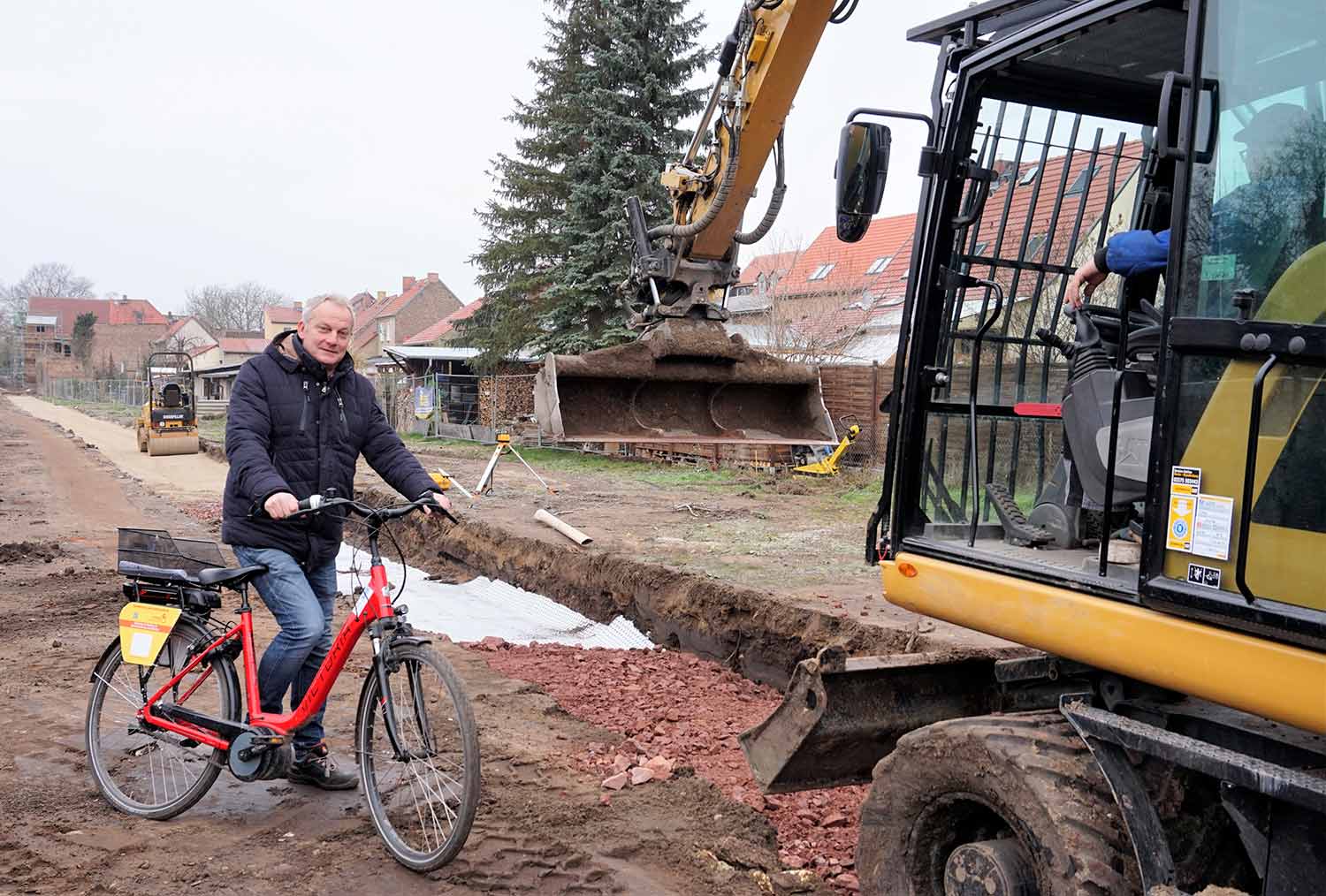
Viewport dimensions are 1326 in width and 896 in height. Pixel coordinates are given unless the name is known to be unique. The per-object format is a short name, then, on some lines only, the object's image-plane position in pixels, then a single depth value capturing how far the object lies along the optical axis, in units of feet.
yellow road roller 88.58
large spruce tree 78.33
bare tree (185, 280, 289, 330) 348.79
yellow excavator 7.95
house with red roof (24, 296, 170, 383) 339.57
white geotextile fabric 29.01
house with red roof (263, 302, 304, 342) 320.09
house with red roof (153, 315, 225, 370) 305.84
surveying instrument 47.93
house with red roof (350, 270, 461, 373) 262.26
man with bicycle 14.61
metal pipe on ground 35.73
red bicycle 13.05
